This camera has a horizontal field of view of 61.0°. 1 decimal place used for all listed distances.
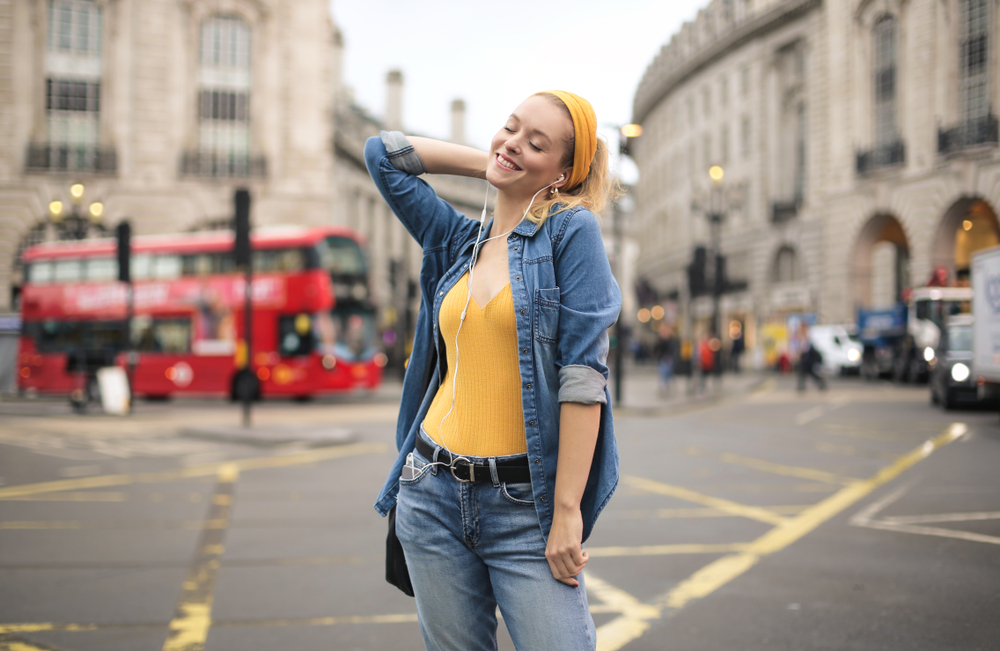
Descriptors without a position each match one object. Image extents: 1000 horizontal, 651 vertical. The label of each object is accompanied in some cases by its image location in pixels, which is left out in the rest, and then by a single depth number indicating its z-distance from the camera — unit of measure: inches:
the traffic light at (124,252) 658.8
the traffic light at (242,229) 516.4
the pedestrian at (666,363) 879.7
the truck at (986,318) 506.6
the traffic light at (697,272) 961.5
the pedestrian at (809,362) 901.8
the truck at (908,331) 969.5
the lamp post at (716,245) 999.0
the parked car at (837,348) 1278.3
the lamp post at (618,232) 689.2
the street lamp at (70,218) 1116.0
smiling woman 71.0
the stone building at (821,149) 812.6
